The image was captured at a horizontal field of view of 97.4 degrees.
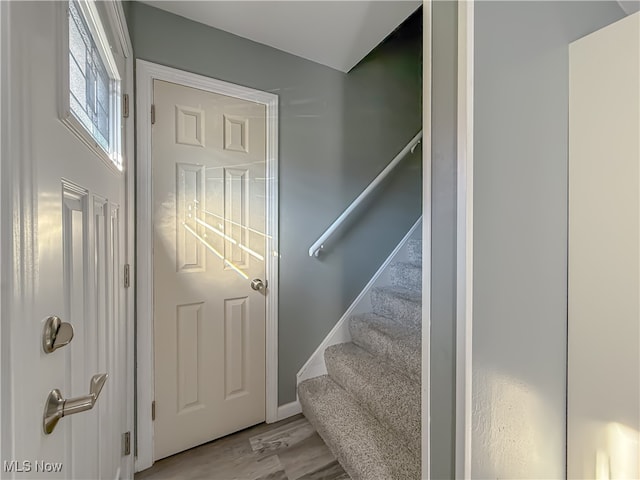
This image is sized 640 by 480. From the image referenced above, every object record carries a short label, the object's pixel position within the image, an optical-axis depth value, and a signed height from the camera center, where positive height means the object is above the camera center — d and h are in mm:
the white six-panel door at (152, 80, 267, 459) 1499 -155
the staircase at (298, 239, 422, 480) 1279 -843
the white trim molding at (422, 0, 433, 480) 892 -63
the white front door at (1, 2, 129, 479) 424 -41
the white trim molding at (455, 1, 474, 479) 831 -26
